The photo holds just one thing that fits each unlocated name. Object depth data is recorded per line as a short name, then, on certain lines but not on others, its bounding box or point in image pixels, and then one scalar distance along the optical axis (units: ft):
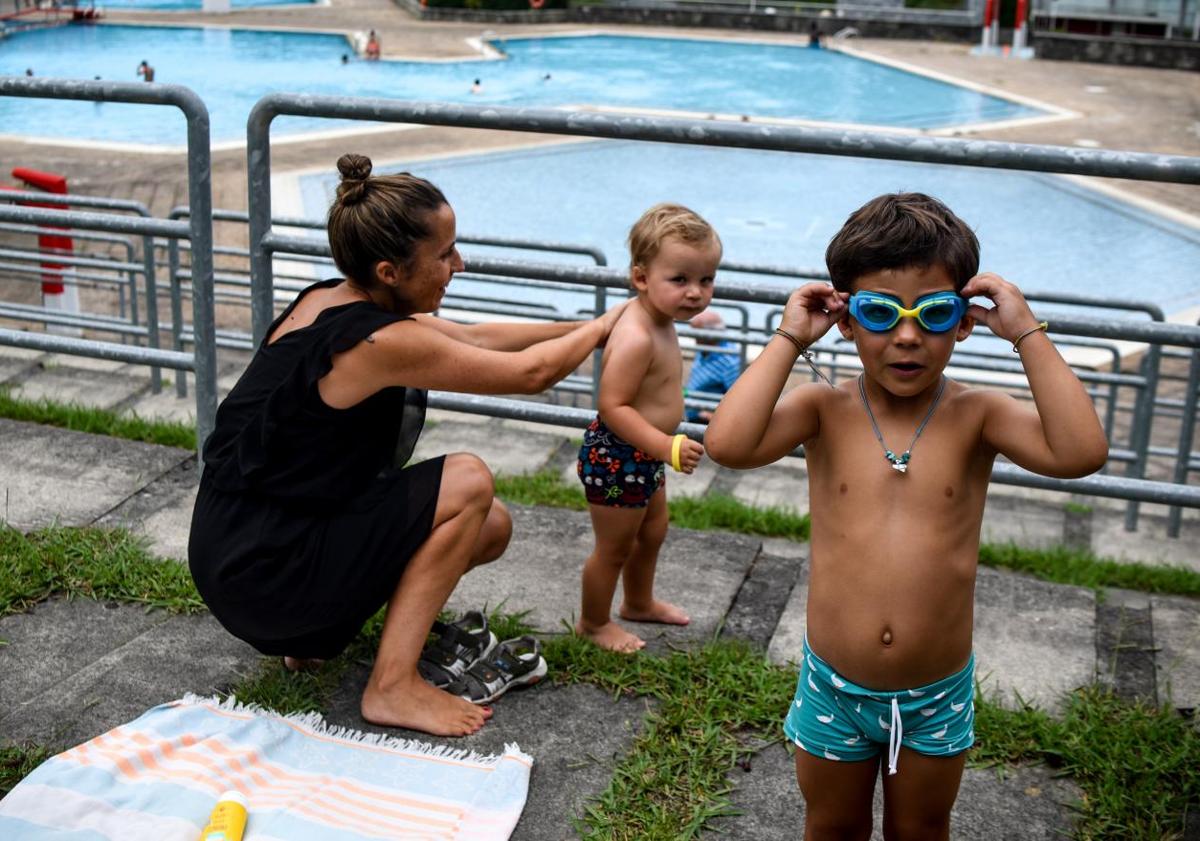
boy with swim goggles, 7.77
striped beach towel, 9.21
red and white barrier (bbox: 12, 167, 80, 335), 31.58
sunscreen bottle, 9.04
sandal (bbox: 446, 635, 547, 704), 11.12
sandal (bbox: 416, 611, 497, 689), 11.36
